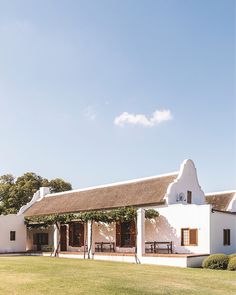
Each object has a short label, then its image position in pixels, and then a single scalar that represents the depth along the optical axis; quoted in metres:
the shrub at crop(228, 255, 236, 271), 13.86
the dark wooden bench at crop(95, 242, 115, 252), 20.14
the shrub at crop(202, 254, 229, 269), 14.35
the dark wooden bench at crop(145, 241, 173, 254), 17.70
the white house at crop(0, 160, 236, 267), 16.98
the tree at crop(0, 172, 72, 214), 33.90
